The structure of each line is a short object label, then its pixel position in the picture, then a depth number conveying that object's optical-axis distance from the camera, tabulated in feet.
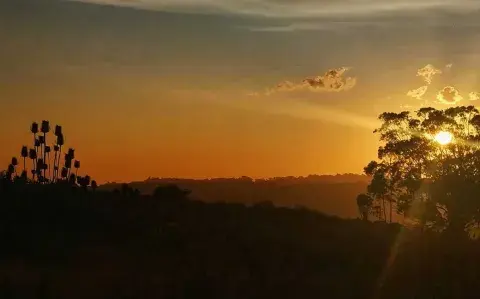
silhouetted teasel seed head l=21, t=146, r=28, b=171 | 238.48
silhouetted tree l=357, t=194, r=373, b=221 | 243.60
